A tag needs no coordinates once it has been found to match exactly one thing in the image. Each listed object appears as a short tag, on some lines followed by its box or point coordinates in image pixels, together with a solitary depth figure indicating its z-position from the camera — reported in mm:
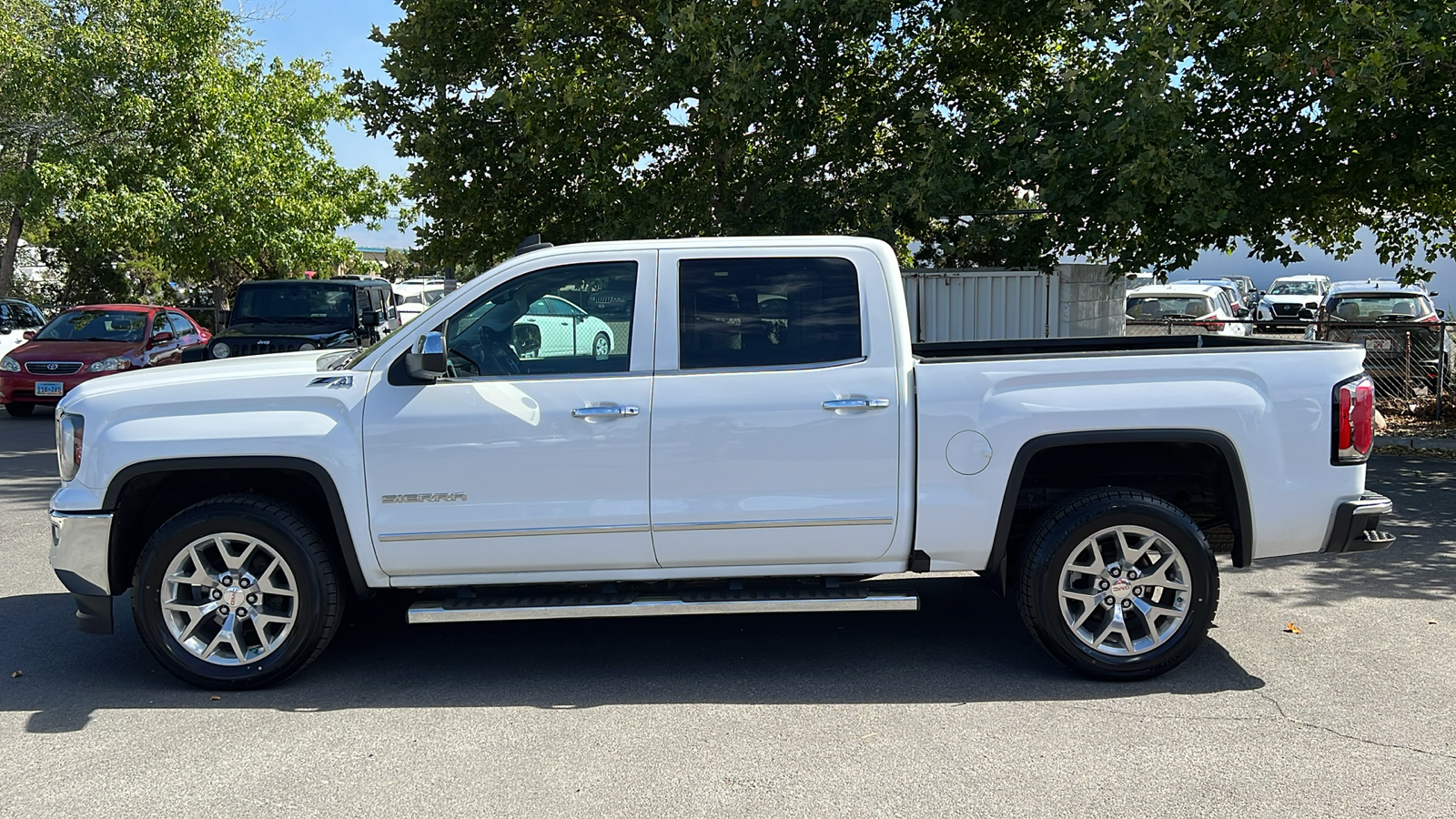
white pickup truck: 5074
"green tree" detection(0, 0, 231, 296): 21719
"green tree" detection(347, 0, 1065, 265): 12117
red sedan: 15766
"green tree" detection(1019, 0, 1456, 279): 9648
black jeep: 15133
